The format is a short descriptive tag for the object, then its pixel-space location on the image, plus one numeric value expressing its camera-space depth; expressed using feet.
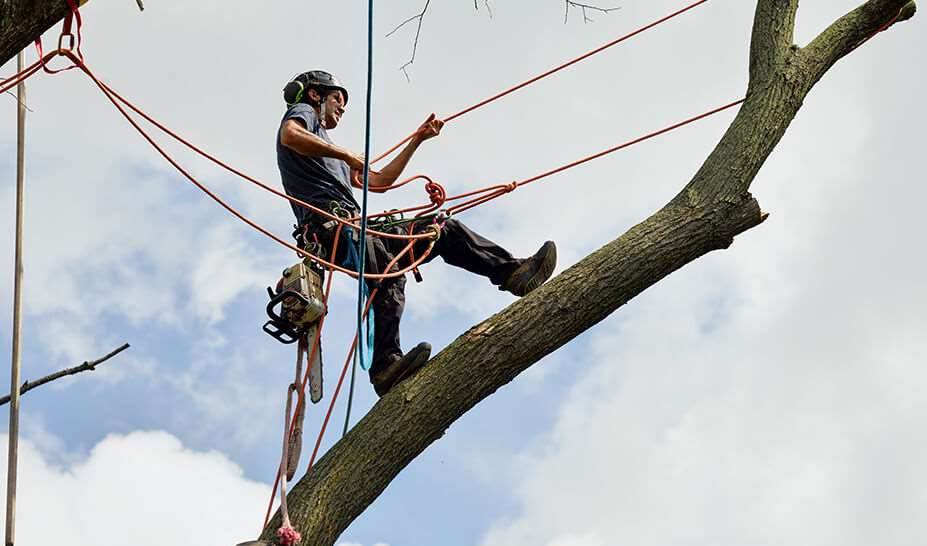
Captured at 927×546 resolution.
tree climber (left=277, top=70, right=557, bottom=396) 26.43
